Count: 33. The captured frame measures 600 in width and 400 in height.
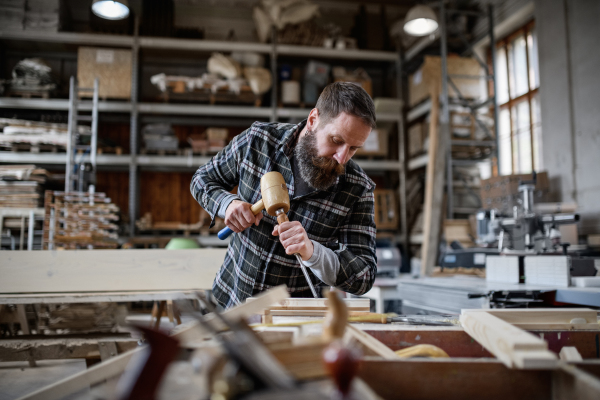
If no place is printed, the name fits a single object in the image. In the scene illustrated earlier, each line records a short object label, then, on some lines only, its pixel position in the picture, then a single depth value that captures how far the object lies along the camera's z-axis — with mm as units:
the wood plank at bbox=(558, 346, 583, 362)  991
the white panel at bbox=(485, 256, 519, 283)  2867
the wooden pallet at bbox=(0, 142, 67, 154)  6566
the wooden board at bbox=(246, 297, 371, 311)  1375
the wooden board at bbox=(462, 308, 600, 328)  1270
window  7145
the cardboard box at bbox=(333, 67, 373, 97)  7664
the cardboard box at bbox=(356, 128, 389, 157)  7555
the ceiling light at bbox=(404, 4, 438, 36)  5715
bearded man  1670
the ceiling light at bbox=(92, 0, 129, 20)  5301
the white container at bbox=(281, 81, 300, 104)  7457
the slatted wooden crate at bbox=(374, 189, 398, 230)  7633
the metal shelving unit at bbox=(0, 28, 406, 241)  6828
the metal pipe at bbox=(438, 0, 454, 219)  6512
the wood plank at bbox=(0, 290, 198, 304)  2777
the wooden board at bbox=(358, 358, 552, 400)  791
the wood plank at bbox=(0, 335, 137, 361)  2613
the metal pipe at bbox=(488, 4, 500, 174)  6750
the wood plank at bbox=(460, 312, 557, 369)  742
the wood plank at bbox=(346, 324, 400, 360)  886
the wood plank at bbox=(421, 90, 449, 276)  6410
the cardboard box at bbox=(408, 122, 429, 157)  7363
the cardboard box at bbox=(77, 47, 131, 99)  6988
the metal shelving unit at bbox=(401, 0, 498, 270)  6629
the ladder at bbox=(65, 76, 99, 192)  5746
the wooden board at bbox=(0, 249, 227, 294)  2832
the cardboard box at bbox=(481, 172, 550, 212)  5402
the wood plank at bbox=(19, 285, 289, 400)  772
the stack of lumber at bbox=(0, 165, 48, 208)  5934
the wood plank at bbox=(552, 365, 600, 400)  700
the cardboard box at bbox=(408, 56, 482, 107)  7105
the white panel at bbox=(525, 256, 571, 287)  2474
